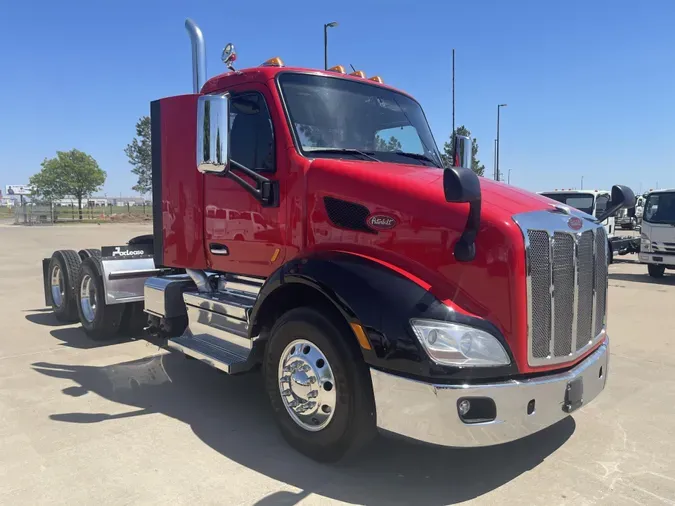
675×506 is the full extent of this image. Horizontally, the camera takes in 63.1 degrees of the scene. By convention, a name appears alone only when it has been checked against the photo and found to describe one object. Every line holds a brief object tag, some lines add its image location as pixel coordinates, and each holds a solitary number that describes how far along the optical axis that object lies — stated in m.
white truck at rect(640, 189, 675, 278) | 13.32
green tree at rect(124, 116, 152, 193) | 36.22
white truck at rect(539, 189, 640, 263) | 15.52
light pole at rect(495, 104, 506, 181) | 25.61
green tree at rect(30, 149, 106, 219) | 52.62
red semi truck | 3.03
